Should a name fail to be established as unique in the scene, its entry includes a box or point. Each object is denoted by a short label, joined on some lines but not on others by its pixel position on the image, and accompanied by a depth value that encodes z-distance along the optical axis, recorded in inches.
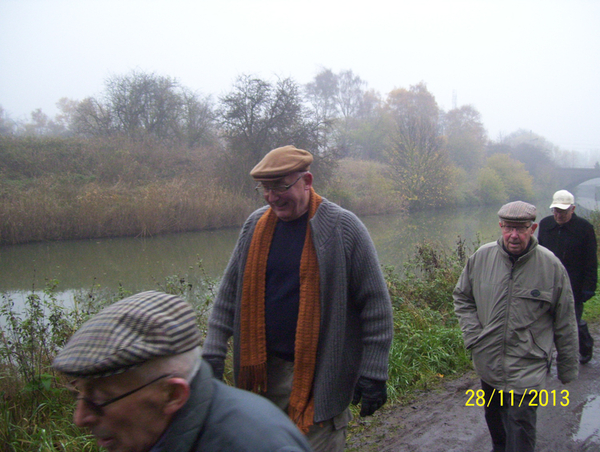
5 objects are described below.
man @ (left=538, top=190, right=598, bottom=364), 181.5
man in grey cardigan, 85.5
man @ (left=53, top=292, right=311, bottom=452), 41.7
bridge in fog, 1872.5
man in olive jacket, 111.5
